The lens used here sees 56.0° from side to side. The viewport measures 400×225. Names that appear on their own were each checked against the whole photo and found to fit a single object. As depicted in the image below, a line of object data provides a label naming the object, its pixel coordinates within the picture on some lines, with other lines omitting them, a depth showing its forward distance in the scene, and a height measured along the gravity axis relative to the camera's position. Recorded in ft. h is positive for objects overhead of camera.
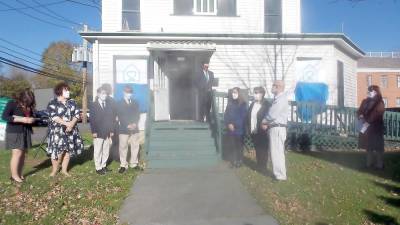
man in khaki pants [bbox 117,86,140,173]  27.58 -1.33
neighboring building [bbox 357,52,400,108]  169.68 +13.42
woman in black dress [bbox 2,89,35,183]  24.13 -1.15
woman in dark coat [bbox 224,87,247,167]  28.43 -1.03
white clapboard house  43.50 +7.08
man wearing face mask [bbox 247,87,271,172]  26.84 -1.22
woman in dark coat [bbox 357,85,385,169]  27.53 -1.06
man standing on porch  36.40 +1.89
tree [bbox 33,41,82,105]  169.99 +21.69
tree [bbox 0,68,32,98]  143.20 +9.78
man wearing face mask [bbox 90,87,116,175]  26.37 -1.19
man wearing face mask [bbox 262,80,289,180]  23.12 -0.98
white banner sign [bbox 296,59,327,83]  46.37 +4.70
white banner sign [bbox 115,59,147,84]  44.32 +4.60
